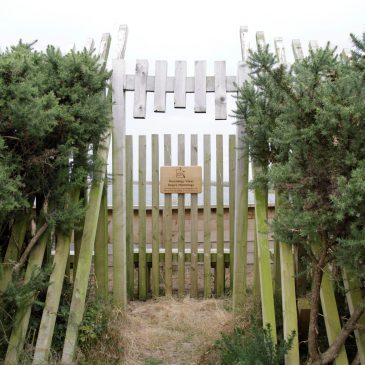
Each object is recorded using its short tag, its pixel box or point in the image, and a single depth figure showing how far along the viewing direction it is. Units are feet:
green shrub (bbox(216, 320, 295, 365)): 10.69
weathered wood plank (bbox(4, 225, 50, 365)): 11.57
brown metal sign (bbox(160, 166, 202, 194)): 20.10
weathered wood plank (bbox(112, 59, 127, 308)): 16.37
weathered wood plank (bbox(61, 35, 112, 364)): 12.36
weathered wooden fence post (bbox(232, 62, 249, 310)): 16.34
